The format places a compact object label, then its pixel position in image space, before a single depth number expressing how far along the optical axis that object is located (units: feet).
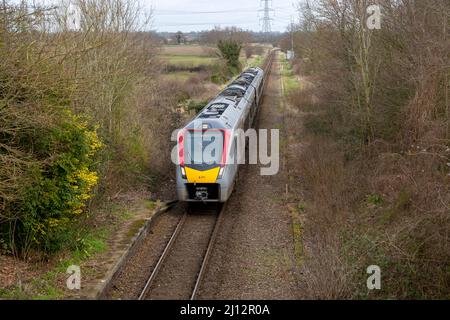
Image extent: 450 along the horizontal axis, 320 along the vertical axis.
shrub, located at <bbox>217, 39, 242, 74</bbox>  162.81
